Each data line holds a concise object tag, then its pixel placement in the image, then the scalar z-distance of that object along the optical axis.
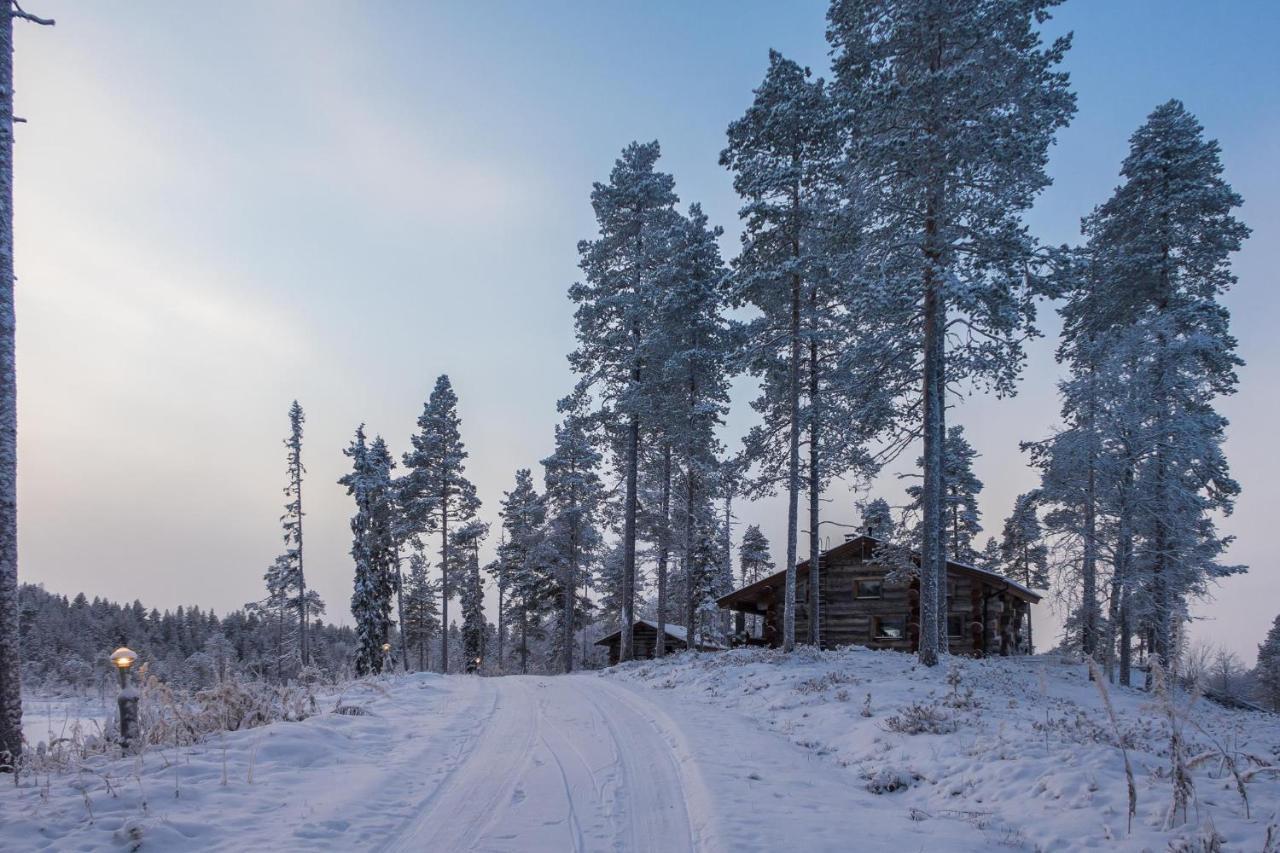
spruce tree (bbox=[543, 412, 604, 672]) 35.72
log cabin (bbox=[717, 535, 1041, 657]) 26.95
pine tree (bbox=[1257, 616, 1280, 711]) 43.09
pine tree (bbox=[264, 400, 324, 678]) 35.88
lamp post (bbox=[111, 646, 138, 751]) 6.85
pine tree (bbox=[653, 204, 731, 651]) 23.22
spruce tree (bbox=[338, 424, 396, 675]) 31.70
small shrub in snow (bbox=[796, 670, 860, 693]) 12.21
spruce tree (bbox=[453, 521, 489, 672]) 44.37
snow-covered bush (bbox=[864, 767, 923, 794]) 6.89
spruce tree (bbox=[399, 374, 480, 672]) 34.41
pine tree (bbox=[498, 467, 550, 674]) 38.47
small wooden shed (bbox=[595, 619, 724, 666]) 38.88
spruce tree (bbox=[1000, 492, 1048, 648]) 46.12
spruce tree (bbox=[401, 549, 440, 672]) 53.62
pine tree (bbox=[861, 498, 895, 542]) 18.81
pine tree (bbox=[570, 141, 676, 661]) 24.09
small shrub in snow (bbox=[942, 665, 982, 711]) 9.74
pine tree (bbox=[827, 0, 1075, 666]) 13.38
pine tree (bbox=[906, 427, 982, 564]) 36.25
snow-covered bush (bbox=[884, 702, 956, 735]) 8.55
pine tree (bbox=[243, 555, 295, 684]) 36.41
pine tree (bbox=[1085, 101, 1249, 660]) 19.88
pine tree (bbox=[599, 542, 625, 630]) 42.06
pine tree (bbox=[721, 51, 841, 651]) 18.11
